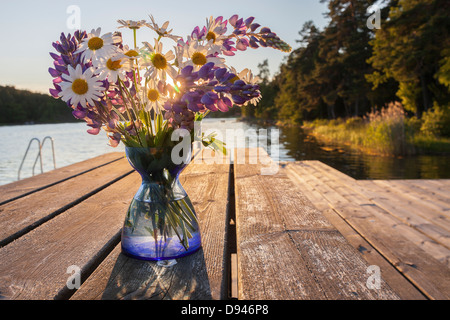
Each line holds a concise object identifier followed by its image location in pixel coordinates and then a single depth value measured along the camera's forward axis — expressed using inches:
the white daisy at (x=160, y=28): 30.5
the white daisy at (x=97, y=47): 30.2
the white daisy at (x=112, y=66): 30.1
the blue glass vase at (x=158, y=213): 32.7
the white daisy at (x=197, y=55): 30.0
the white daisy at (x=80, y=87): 30.1
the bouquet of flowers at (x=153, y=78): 28.7
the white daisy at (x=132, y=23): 30.9
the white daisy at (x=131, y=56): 30.1
